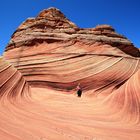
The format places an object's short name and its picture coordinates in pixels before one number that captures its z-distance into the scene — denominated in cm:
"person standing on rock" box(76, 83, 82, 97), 758
